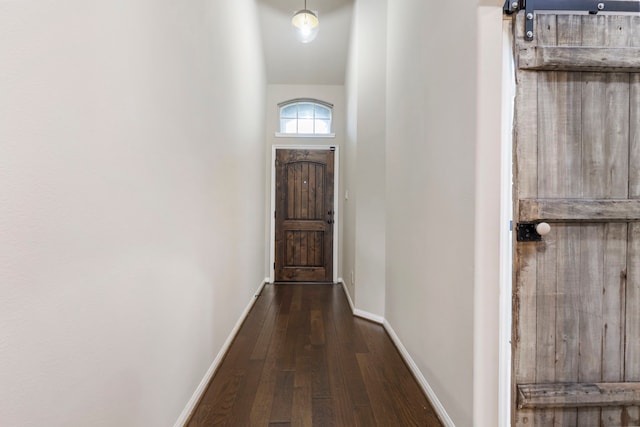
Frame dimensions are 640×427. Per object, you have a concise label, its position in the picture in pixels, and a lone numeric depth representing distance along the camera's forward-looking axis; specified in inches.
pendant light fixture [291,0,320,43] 139.9
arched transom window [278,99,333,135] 196.5
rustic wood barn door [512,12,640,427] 54.9
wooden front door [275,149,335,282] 190.2
